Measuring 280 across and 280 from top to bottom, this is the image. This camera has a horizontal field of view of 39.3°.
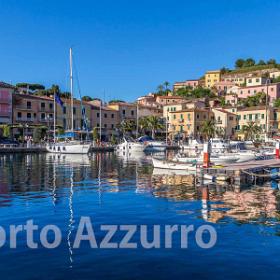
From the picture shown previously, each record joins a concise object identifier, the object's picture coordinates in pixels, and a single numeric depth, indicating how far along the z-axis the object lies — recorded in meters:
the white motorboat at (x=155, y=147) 79.50
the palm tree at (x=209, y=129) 96.00
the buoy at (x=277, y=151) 43.01
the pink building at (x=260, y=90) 123.25
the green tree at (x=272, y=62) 181.00
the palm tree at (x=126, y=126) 99.19
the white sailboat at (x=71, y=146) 68.25
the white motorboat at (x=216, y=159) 40.33
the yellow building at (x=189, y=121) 104.44
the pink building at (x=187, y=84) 170.98
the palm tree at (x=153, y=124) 101.81
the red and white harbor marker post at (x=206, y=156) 30.93
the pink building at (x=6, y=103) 81.06
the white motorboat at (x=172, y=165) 36.09
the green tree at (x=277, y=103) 113.35
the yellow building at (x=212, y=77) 168.50
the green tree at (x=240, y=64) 198.75
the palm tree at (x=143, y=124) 102.75
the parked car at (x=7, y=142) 72.74
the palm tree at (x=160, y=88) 168.27
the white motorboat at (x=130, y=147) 76.74
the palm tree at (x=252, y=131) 91.56
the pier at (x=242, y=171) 28.22
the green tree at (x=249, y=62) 192.94
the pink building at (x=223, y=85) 152.00
